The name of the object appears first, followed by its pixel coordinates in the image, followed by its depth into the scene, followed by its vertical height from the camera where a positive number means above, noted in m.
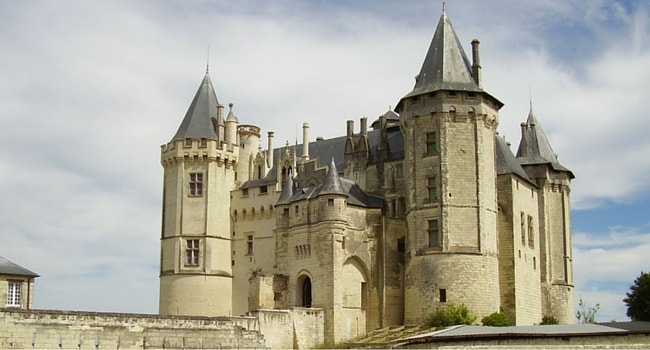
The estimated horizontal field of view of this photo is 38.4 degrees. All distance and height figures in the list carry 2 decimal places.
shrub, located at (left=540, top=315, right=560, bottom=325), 50.26 -0.51
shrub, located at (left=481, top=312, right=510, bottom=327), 44.19 -0.44
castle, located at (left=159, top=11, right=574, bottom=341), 46.78 +5.13
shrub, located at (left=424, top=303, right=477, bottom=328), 43.97 -0.25
